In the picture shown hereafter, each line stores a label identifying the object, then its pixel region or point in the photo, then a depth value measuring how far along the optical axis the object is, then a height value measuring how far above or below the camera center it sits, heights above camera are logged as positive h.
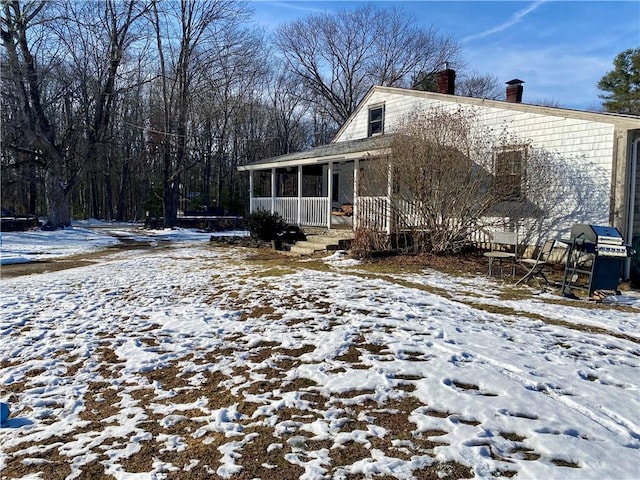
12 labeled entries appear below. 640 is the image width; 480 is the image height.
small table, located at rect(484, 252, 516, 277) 8.23 -0.88
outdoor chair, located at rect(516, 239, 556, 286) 7.42 -0.97
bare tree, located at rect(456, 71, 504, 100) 35.72 +11.23
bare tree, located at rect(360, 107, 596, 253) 9.98 +0.68
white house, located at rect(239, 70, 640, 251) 9.04 +1.69
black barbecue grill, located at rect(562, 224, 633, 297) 6.51 -0.66
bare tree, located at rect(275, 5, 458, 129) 32.69 +12.96
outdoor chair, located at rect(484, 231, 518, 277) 8.48 -0.89
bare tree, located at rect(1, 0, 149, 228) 19.67 +6.80
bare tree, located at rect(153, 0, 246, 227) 24.16 +8.21
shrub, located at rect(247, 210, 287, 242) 13.73 -0.48
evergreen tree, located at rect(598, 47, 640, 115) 23.61 +7.77
